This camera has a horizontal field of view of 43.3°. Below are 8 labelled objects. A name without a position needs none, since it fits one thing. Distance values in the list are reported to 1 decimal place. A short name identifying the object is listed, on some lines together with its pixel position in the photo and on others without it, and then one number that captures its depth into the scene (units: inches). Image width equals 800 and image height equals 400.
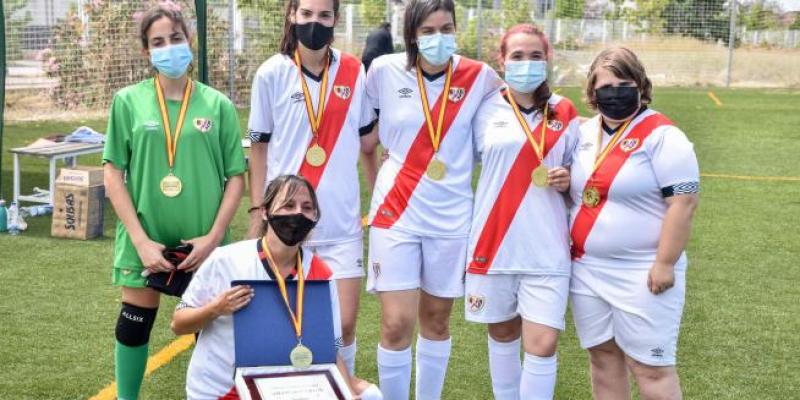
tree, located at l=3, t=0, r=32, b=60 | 573.0
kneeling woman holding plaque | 137.5
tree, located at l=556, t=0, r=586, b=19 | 1194.0
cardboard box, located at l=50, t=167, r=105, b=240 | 326.3
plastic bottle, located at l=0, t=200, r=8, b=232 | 332.2
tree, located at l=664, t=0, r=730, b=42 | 1128.2
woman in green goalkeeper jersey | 157.5
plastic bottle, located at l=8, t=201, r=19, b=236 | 333.4
